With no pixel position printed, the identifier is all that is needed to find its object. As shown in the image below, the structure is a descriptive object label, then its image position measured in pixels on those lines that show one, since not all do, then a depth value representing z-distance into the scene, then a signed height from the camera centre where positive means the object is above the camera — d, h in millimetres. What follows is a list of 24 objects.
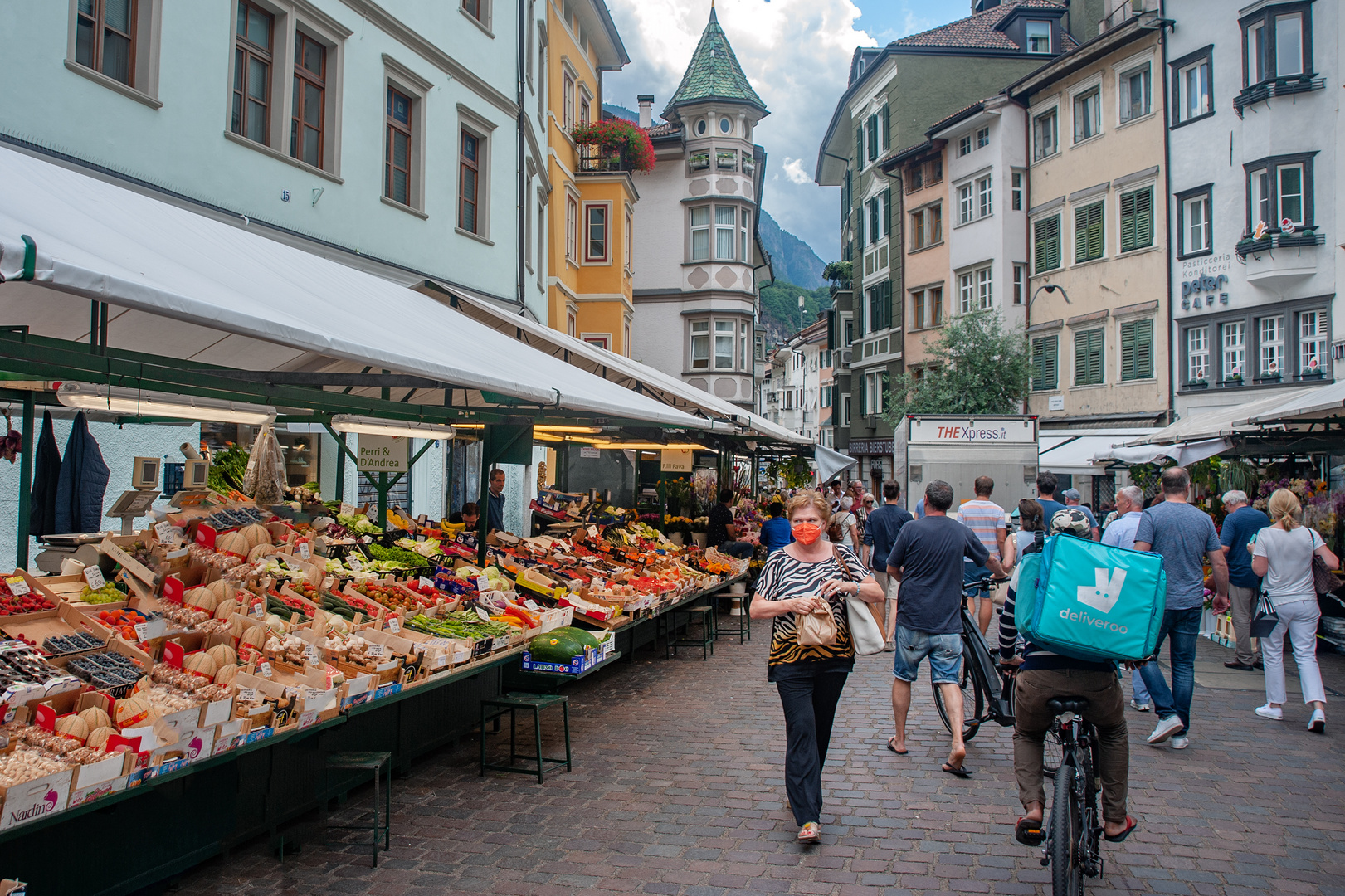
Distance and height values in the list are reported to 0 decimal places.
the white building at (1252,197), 21594 +6972
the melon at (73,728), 4035 -1102
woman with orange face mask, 5309 -927
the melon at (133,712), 4250 -1093
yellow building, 24109 +7848
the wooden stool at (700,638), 11297 -2044
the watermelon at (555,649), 7152 -1324
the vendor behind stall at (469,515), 12504 -550
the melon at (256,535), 6609 -436
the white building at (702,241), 34719 +8833
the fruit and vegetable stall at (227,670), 4016 -1097
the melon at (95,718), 4148 -1094
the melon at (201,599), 5637 -761
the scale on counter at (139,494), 6984 -168
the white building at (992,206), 31359 +9426
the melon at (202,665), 4891 -1003
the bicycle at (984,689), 7406 -1680
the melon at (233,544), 6398 -489
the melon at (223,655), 4992 -970
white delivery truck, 16844 +464
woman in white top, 7855 -888
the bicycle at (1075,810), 4191 -1514
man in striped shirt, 10109 -469
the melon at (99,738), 4035 -1143
